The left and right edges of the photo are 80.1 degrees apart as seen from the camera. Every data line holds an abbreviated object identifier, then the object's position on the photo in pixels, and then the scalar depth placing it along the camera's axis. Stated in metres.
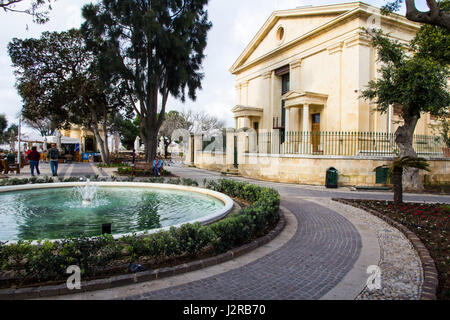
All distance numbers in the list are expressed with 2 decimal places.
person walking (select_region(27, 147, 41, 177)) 14.56
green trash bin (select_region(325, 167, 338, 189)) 13.67
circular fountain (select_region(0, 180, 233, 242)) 5.55
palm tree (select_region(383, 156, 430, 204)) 7.67
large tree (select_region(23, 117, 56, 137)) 43.80
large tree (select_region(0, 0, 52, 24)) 8.20
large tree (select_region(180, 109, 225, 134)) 46.12
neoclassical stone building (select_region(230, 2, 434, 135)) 18.05
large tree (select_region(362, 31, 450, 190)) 11.07
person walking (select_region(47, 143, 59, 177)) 14.72
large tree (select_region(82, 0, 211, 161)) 15.52
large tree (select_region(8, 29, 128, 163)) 18.69
